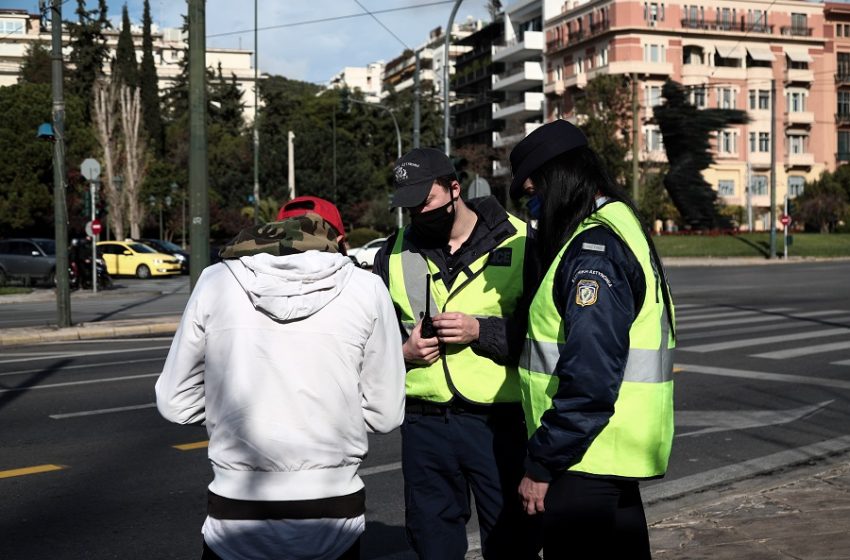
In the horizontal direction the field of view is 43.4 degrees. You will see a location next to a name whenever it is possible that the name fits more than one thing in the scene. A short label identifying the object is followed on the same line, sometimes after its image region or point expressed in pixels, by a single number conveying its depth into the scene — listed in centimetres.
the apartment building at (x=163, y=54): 11647
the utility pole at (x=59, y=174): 1783
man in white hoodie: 284
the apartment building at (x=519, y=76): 8269
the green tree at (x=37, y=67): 7975
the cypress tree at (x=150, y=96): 7575
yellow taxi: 4134
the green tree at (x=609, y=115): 5350
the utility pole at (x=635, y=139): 4488
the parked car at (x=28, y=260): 3509
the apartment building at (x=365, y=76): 15175
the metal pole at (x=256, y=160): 4426
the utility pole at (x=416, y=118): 3082
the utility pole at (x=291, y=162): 6592
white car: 4178
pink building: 7281
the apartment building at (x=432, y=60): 10781
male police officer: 381
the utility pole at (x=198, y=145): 1587
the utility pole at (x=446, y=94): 2851
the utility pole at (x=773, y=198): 4712
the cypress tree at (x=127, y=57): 7612
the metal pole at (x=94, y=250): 2720
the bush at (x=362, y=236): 6129
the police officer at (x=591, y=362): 302
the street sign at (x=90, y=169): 2522
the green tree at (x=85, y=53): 7656
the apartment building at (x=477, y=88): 9325
